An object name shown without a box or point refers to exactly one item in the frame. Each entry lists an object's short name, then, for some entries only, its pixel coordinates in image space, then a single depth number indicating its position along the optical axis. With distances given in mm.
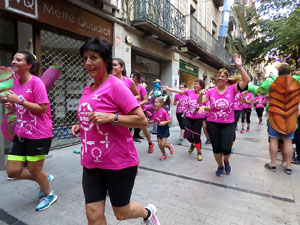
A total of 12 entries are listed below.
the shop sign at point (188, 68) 11605
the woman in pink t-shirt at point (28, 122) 2312
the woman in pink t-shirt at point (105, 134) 1543
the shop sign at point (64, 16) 4246
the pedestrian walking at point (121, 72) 2998
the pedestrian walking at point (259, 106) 9842
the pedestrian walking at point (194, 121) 4822
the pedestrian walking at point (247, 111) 8406
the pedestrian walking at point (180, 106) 6629
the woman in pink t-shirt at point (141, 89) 4625
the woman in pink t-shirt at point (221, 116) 3453
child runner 4613
